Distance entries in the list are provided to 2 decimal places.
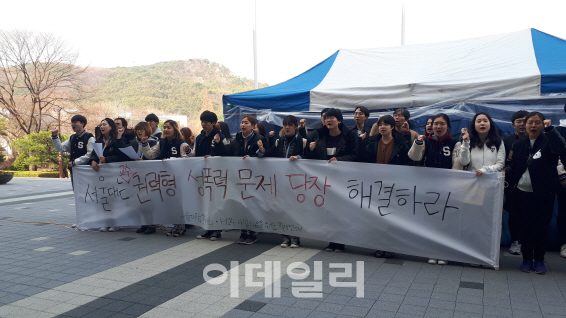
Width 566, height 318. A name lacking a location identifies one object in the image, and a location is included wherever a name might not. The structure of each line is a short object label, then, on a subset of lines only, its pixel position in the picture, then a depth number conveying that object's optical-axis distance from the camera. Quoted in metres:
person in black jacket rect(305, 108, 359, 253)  5.26
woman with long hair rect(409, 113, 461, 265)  4.78
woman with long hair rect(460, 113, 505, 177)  4.57
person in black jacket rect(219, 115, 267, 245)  5.77
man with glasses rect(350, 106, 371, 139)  5.74
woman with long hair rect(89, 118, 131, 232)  6.65
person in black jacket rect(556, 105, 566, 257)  4.95
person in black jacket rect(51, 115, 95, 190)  6.74
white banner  4.52
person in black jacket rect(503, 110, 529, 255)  4.72
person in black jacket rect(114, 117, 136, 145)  7.12
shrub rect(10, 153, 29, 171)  28.61
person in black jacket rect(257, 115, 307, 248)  5.44
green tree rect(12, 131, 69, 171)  27.83
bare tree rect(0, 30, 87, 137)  35.00
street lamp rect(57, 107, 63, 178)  24.83
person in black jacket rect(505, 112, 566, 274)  4.24
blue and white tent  5.71
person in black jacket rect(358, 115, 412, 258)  5.00
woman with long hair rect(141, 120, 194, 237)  6.30
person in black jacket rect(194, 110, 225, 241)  5.95
